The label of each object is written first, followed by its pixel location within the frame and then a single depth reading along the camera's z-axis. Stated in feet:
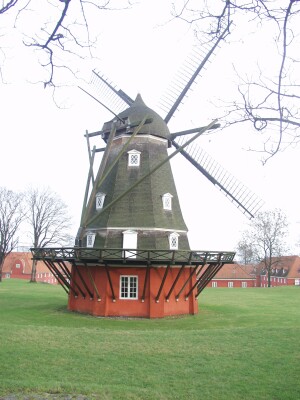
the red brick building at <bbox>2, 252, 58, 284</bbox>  232.12
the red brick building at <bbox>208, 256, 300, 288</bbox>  203.41
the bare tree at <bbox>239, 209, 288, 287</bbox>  156.25
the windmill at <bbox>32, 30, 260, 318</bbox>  55.57
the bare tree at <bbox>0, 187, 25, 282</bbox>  143.43
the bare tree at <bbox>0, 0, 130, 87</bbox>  14.40
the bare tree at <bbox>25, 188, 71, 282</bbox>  142.51
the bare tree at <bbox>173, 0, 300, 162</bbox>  14.78
